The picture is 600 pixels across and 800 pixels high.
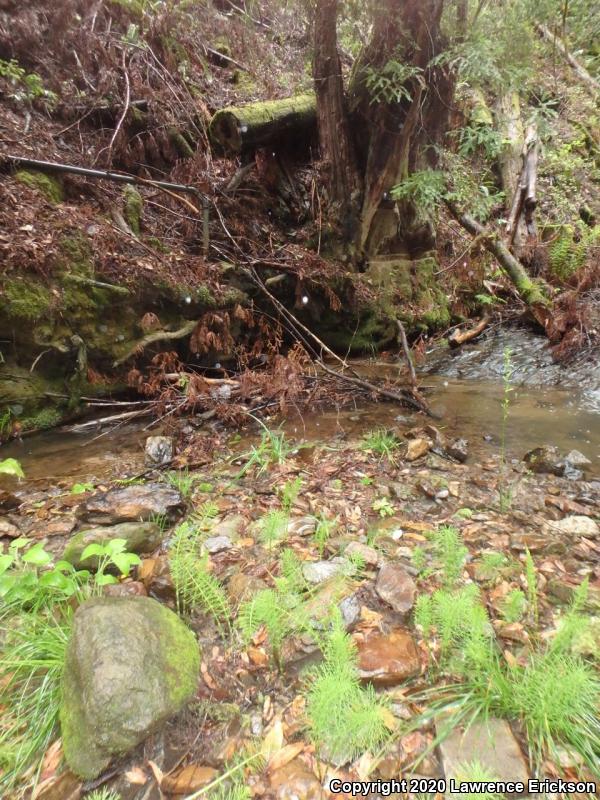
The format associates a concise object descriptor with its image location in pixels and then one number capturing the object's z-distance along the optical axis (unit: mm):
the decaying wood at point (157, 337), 4480
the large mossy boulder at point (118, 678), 1288
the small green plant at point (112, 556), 1739
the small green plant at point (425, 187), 4957
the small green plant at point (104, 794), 1216
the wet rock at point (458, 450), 3406
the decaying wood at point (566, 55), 4276
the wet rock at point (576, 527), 2416
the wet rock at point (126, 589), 1974
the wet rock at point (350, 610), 1851
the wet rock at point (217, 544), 2424
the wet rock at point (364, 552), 2229
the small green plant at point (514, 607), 1735
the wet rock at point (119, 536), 2131
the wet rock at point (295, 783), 1251
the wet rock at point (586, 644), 1545
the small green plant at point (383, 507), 2715
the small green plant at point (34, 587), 1789
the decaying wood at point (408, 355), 4664
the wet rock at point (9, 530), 2619
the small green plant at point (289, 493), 2818
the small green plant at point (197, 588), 1867
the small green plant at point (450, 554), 1992
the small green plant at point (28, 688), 1338
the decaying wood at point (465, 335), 6805
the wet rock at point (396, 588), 1943
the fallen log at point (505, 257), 6447
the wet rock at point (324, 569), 2115
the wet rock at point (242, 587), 2031
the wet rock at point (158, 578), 2041
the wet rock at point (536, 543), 2254
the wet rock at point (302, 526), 2549
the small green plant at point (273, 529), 2346
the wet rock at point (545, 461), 3121
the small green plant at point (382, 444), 3513
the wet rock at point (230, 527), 2572
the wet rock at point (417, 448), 3436
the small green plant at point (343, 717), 1338
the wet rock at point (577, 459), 3194
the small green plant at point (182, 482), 2984
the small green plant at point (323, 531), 2389
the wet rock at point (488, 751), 1229
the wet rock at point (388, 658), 1577
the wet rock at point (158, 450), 3500
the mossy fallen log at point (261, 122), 5273
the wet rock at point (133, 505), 2537
